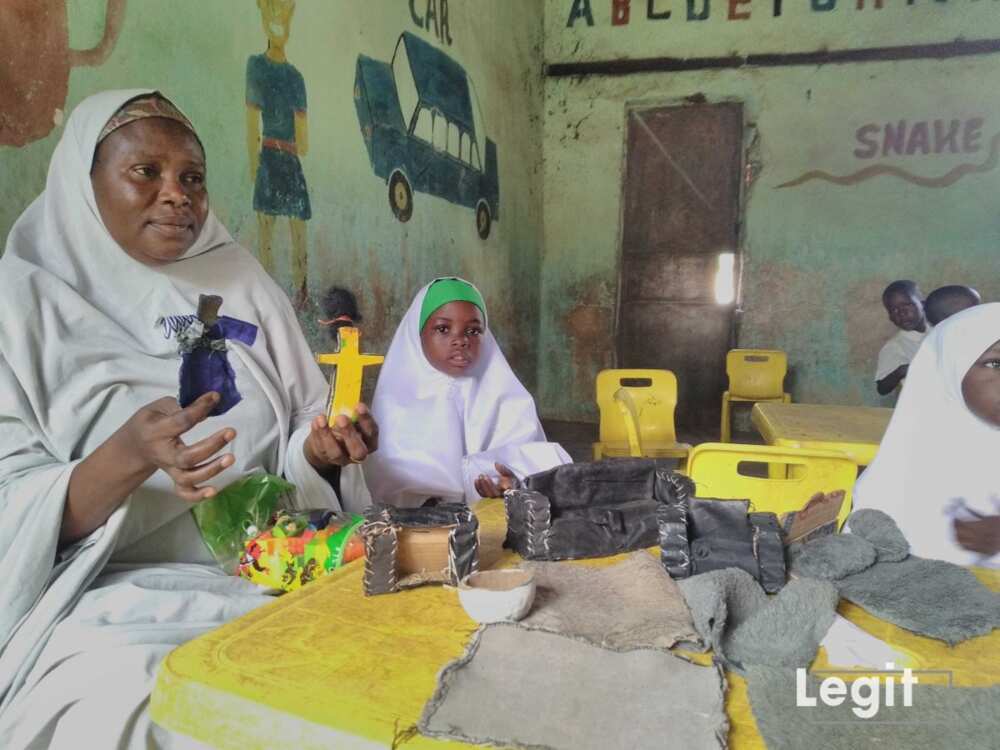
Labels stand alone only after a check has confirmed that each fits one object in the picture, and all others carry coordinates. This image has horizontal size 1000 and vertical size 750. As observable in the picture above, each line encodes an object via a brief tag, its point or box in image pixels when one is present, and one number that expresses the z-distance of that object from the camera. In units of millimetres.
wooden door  7602
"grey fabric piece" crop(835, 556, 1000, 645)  1095
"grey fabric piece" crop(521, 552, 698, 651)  1023
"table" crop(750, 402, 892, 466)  2812
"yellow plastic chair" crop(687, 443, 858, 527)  1894
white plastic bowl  1057
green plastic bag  1571
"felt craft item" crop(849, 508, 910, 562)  1309
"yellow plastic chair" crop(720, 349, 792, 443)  5906
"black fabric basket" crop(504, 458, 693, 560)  1413
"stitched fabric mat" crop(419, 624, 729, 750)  792
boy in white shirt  4574
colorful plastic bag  1423
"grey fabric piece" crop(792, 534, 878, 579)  1255
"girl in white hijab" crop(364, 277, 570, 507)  2426
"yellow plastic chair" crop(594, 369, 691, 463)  4277
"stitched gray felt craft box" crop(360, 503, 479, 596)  1210
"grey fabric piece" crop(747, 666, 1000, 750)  786
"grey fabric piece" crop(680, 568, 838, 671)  976
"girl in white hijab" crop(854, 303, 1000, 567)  1541
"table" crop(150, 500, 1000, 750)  828
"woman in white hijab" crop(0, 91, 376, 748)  1226
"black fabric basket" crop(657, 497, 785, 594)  1259
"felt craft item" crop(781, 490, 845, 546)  1376
